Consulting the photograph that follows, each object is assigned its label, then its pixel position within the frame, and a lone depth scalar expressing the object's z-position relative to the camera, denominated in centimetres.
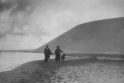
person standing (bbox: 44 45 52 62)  3281
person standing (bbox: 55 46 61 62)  3438
